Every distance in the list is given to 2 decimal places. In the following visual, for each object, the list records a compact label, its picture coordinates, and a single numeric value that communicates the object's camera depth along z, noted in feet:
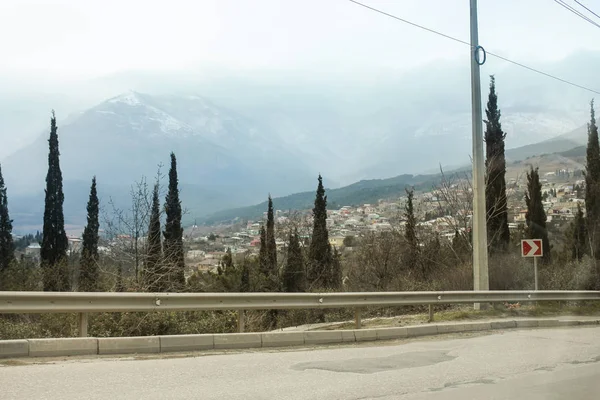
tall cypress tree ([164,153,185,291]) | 61.87
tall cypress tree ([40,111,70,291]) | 185.16
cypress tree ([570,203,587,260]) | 151.95
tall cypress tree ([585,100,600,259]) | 147.38
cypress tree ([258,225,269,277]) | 152.64
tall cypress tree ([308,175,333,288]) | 156.72
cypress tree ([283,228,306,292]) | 153.38
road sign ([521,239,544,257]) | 62.08
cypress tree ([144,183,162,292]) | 59.06
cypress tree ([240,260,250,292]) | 118.62
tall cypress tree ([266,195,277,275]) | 155.68
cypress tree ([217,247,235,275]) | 132.87
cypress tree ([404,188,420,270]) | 112.37
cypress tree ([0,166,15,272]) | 187.37
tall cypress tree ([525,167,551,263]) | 164.23
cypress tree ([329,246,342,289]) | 139.64
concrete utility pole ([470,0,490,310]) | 56.29
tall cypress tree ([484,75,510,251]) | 129.59
